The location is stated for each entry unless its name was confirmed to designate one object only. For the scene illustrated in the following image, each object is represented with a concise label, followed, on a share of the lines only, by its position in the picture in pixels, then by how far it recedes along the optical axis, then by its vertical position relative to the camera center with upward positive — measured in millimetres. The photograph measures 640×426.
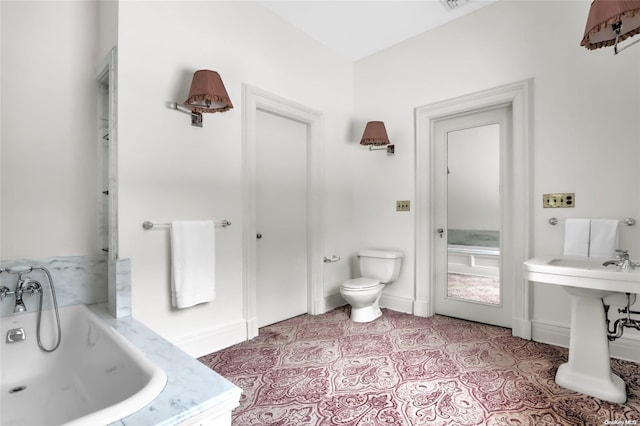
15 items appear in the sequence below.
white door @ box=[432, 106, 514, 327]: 2807 -27
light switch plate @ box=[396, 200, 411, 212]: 3217 +74
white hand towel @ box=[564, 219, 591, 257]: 2209 -179
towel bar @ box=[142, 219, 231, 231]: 1994 -72
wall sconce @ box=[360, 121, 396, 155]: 3146 +779
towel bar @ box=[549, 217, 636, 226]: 2086 -62
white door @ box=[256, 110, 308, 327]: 2822 -44
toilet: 2867 -662
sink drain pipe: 1724 -633
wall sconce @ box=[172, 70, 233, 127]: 2021 +764
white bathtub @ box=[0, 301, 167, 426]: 1264 -777
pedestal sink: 1644 -677
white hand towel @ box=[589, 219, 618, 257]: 2113 -176
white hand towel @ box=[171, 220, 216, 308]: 2088 -339
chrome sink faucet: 1674 -277
